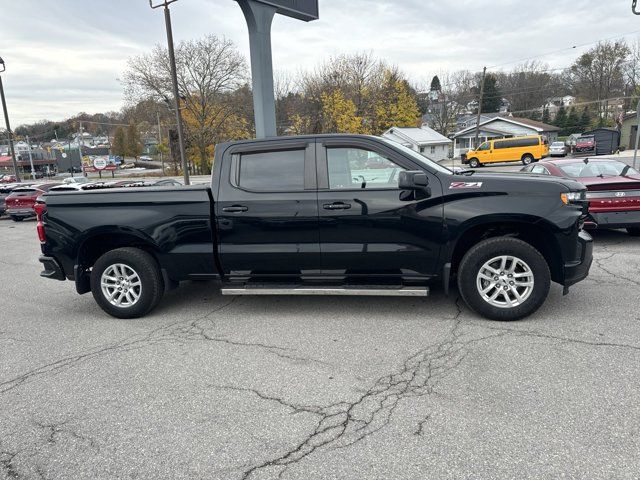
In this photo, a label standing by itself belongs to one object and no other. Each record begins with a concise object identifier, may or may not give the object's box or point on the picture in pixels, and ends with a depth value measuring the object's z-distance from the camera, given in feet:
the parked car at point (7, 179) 152.05
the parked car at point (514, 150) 122.83
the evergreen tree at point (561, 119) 216.95
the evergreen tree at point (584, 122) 210.79
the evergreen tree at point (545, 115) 235.61
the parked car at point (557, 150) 136.87
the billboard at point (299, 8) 35.50
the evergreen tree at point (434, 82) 298.02
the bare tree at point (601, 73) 203.62
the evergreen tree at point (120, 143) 262.06
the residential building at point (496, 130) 191.52
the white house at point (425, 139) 152.15
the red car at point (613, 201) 22.99
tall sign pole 33.94
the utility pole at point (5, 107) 82.08
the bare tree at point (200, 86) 134.10
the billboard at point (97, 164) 154.61
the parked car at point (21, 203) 56.75
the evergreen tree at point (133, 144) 257.77
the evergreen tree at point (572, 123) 212.64
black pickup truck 14.08
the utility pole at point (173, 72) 51.85
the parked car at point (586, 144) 133.90
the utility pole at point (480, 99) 150.02
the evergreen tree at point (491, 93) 243.81
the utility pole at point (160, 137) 179.52
